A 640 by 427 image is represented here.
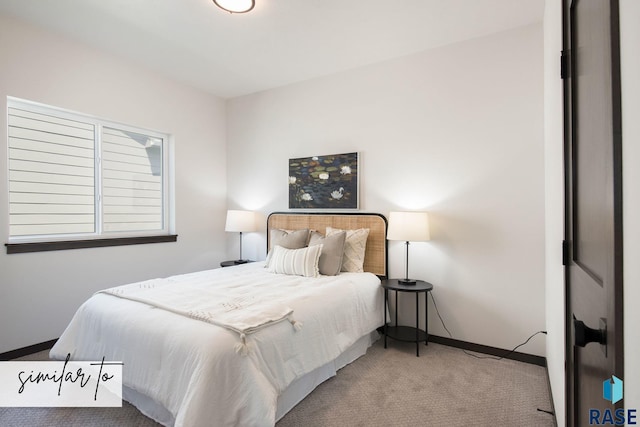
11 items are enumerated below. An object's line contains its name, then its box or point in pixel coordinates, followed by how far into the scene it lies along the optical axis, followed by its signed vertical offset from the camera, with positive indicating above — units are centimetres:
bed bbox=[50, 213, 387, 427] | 157 -72
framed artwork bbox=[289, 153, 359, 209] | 351 +38
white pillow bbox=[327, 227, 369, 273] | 323 -37
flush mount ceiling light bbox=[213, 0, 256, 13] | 233 +157
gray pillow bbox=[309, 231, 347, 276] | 303 -38
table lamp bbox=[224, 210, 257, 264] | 403 -8
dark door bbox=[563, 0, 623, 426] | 61 +3
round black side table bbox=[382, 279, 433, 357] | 279 -108
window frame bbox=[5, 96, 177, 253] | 279 +5
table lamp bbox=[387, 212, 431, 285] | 280 -12
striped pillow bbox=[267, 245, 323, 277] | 299 -45
